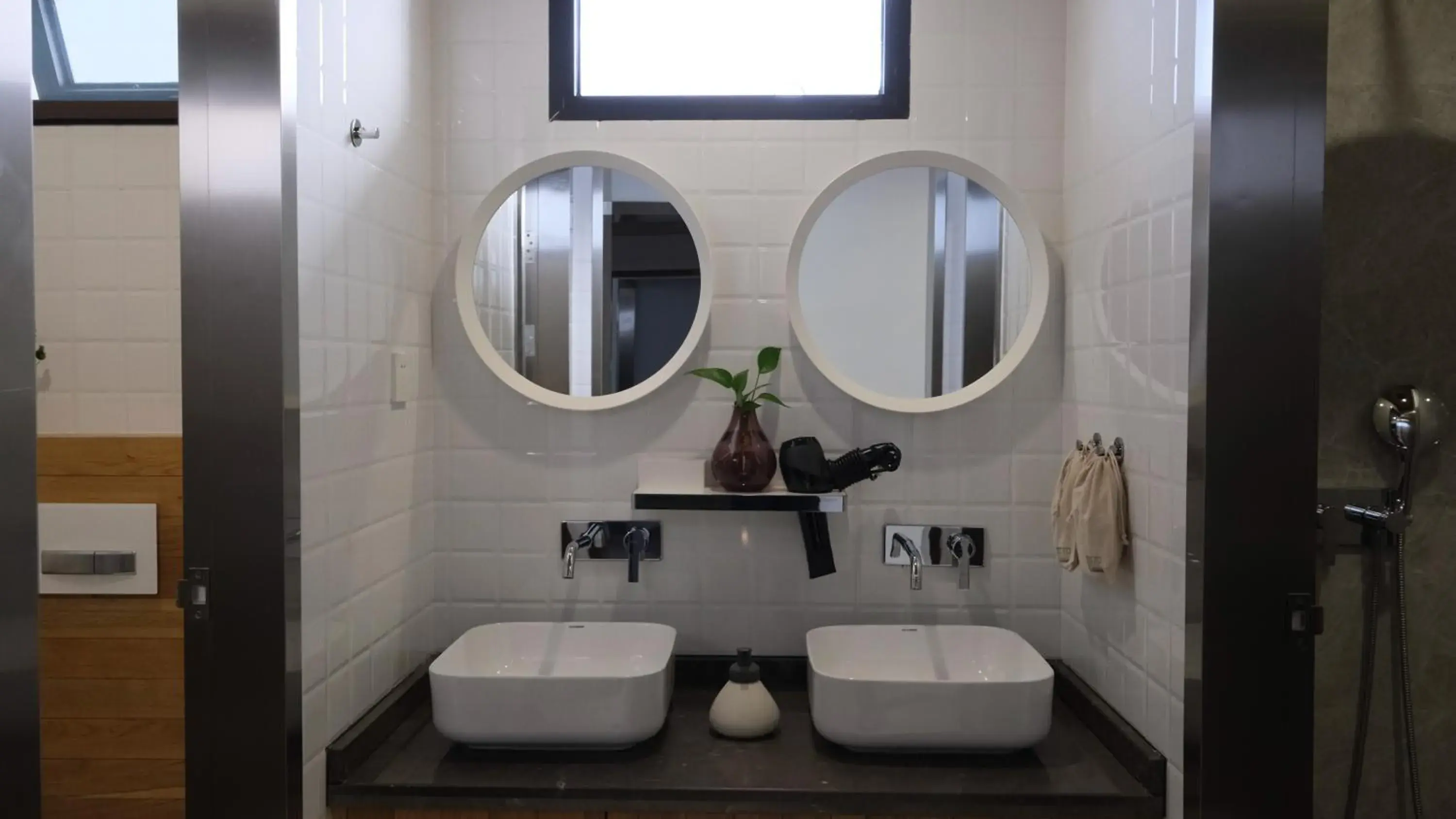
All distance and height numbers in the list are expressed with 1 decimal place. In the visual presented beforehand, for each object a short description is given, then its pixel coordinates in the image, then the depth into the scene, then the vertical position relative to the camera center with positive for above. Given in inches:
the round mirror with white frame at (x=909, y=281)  70.6 +7.5
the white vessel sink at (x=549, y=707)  55.6 -19.5
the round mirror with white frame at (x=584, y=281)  71.1 +7.5
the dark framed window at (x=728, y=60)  71.4 +24.6
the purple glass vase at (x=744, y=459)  67.0 -5.6
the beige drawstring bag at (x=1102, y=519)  57.2 -8.4
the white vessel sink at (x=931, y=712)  55.7 -19.7
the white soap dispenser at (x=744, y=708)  60.2 -21.2
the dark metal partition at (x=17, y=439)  26.3 -1.8
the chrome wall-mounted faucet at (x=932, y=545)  70.7 -12.4
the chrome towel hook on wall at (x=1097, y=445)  61.9 -4.2
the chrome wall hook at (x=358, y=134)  57.0 +15.0
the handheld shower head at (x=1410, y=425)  50.4 -2.2
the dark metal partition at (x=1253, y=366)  48.1 +0.8
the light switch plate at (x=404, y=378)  64.5 +0.0
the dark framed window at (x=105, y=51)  76.7 +26.8
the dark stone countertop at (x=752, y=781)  53.3 -23.4
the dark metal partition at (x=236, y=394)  47.4 -0.8
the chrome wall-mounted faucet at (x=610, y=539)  70.2 -12.1
